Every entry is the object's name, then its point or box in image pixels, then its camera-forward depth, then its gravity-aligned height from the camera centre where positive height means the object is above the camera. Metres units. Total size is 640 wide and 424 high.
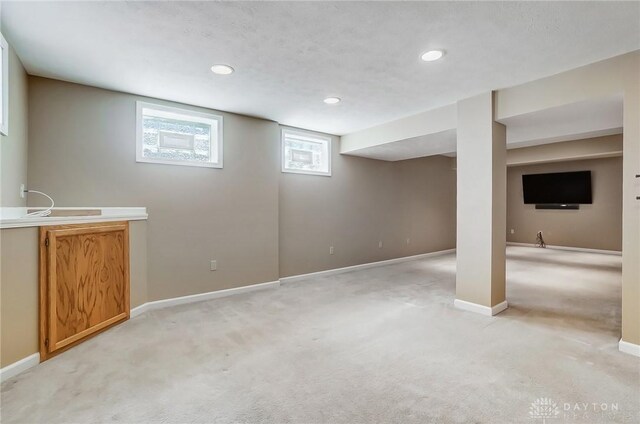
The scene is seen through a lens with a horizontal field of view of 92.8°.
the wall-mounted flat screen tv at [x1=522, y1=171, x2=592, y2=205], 7.95 +0.66
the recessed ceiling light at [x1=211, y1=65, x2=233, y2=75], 2.85 +1.36
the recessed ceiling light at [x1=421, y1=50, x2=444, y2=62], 2.57 +1.35
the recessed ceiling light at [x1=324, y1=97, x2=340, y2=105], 3.71 +1.38
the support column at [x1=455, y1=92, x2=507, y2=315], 3.40 +0.04
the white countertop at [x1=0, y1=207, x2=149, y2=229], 2.23 -0.05
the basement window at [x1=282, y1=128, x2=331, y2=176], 5.08 +1.04
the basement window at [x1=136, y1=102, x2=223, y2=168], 3.71 +0.98
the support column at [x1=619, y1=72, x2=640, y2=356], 2.47 -0.04
